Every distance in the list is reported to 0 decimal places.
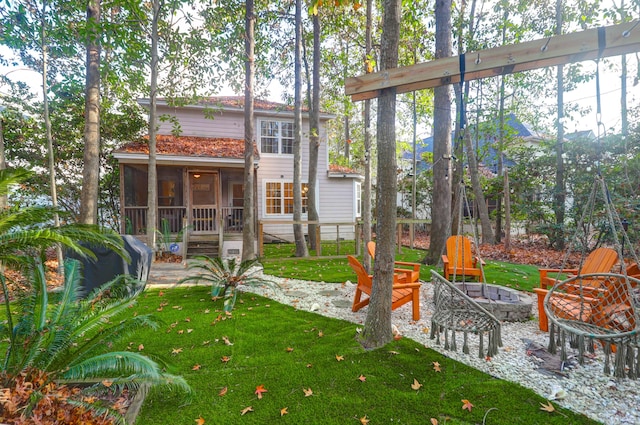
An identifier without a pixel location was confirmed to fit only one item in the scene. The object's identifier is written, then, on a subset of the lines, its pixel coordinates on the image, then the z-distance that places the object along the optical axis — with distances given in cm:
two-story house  1140
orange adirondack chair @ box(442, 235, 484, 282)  600
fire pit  430
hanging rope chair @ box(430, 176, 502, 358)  282
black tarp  560
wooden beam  244
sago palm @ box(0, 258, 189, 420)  232
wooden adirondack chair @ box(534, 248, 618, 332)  392
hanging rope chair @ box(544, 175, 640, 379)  236
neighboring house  1361
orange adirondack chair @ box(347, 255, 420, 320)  425
